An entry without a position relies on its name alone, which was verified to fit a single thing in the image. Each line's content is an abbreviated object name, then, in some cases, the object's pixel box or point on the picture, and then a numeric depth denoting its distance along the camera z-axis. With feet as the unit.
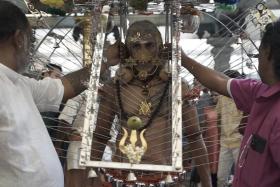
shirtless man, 8.17
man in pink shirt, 6.49
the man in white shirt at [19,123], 6.58
